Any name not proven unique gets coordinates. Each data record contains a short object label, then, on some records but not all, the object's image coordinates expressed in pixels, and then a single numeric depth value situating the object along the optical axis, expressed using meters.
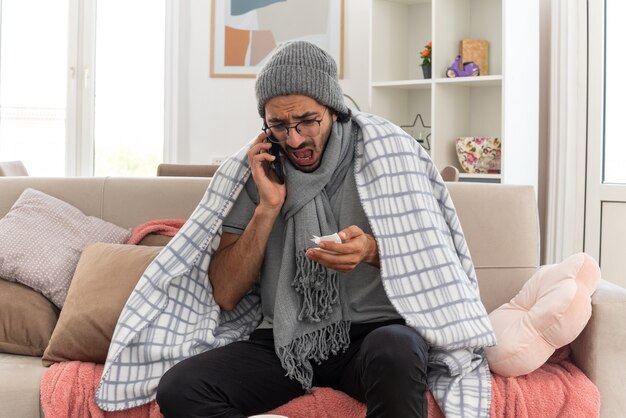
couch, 1.86
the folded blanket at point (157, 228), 2.40
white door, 3.68
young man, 1.77
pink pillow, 1.81
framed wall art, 4.52
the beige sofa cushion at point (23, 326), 2.16
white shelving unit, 3.62
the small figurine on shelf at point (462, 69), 3.76
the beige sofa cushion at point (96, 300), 2.04
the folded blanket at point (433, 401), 1.77
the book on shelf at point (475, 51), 3.80
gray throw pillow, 2.24
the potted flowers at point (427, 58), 3.92
